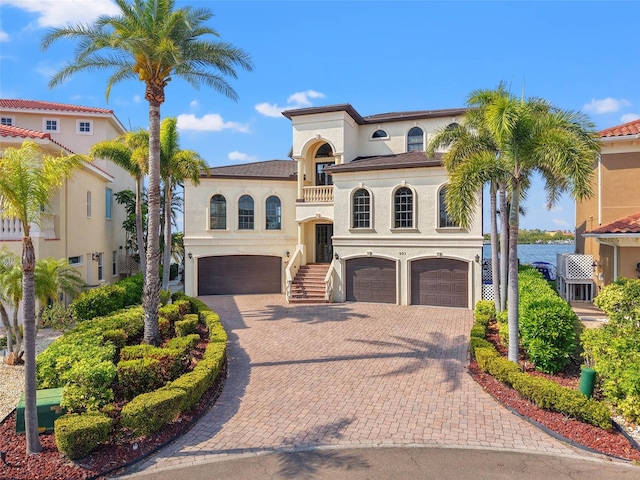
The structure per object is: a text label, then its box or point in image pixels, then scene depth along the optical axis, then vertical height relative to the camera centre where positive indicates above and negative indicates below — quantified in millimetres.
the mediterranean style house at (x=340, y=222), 19828 +993
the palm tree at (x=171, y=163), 18703 +3606
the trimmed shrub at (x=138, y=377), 8711 -2972
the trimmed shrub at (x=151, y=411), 7172 -3108
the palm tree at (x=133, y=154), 17953 +3955
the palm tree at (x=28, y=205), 6812 +675
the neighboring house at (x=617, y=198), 16641 +1810
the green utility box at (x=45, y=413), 7332 -3146
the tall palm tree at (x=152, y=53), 11805 +5742
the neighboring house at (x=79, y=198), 15320 +2210
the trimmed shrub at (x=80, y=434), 6559 -3177
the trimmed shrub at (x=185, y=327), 12953 -2808
